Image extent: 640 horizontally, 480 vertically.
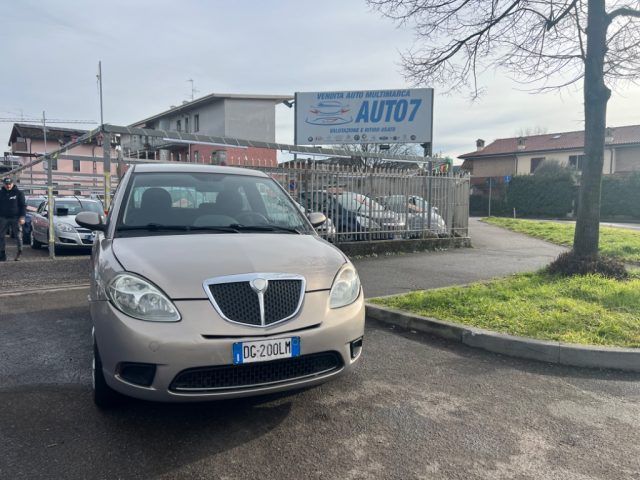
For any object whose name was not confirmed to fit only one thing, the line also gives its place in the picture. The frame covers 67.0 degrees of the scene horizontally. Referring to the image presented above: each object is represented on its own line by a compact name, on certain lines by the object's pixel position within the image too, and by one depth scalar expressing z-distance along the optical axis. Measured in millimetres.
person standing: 10773
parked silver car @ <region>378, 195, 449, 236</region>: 12039
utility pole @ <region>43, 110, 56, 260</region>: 10484
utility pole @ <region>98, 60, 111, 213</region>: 9438
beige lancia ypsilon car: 2770
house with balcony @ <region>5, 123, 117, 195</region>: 43125
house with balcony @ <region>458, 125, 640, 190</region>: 42000
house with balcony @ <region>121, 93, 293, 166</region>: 37875
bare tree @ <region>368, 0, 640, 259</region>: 7426
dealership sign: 16078
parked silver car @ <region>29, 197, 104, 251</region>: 11328
